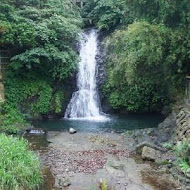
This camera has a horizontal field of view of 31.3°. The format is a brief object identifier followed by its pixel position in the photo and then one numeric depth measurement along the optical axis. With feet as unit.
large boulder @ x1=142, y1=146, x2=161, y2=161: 37.81
